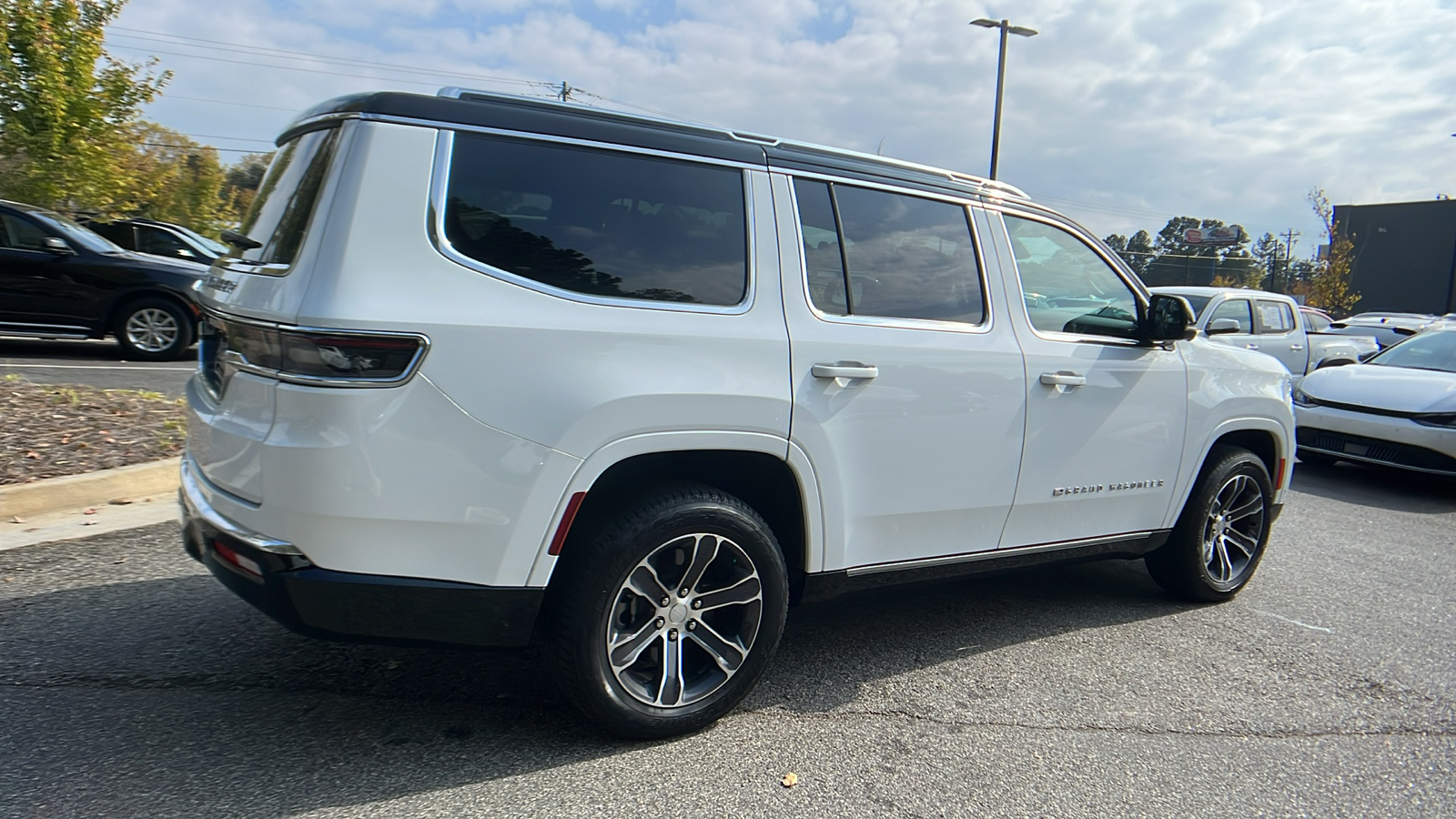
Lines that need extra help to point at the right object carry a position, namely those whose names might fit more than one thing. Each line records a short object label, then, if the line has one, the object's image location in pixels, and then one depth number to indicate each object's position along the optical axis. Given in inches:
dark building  2073.1
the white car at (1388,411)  310.2
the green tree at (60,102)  522.3
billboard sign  3083.2
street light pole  792.3
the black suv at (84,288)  396.8
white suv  97.9
